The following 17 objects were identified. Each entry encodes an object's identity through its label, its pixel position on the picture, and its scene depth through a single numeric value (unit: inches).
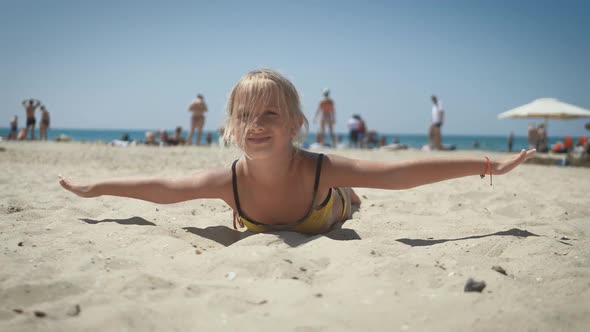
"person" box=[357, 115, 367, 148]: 748.6
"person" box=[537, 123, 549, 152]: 715.4
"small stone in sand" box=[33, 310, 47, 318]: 64.8
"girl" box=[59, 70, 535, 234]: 104.5
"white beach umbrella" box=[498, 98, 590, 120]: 642.3
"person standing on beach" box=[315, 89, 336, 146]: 620.7
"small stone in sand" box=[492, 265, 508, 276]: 82.5
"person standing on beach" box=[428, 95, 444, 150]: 607.8
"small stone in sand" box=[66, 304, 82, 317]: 65.9
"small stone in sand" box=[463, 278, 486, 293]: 73.0
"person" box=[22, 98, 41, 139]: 733.9
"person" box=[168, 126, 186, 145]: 715.4
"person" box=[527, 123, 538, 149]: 710.3
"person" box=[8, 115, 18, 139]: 803.4
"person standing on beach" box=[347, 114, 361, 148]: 732.0
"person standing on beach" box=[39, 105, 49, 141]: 786.8
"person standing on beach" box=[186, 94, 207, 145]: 647.8
